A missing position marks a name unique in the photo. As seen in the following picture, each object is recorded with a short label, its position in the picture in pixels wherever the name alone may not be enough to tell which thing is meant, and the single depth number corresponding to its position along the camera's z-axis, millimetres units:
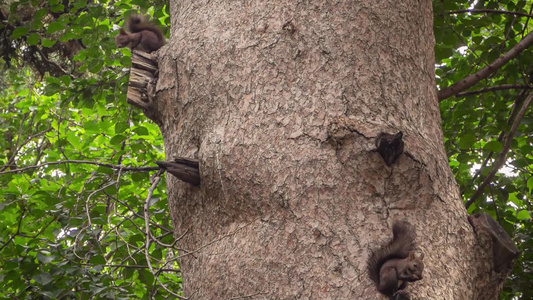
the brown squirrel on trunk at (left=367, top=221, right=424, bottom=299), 12170
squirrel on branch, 13492
